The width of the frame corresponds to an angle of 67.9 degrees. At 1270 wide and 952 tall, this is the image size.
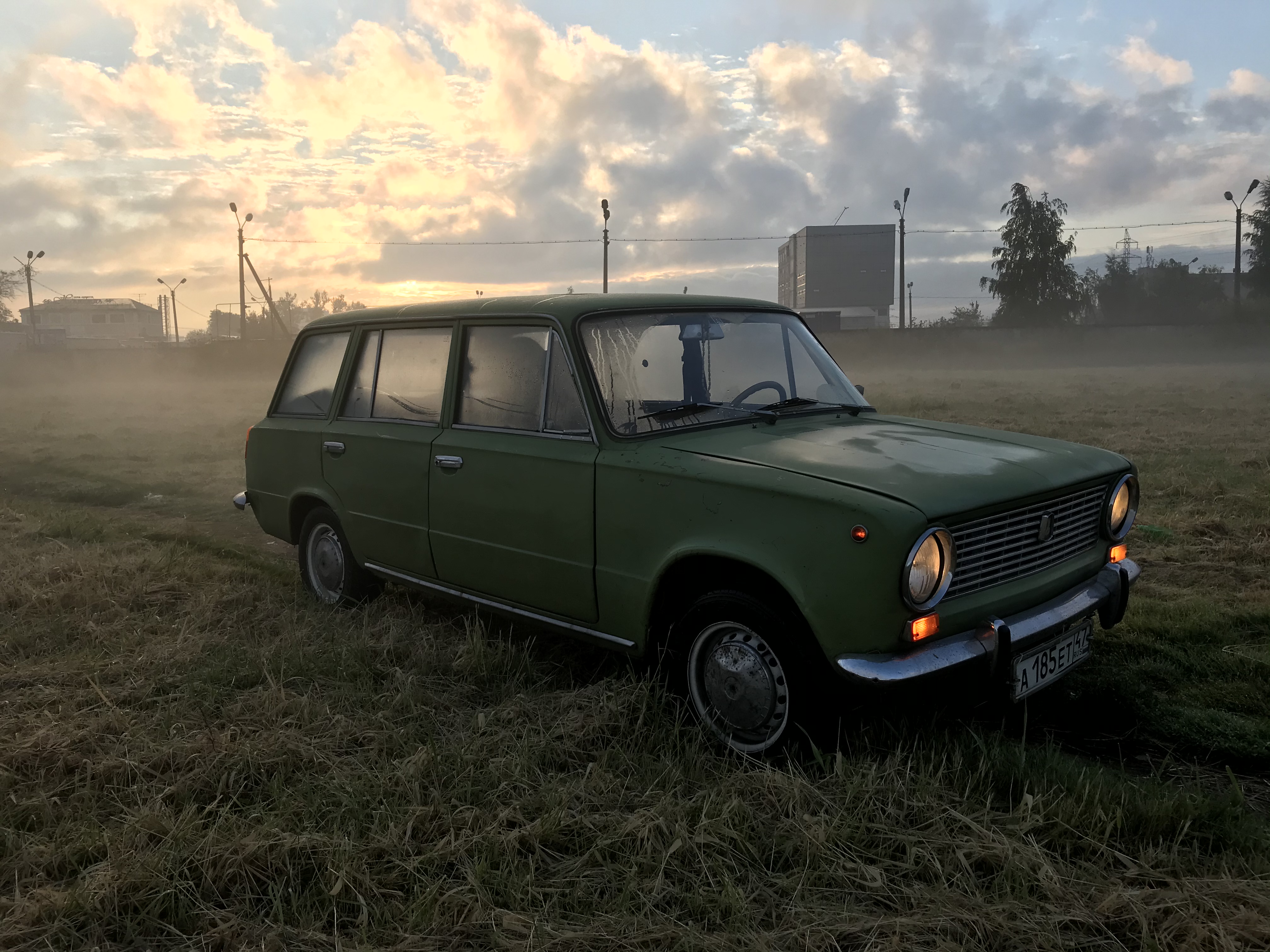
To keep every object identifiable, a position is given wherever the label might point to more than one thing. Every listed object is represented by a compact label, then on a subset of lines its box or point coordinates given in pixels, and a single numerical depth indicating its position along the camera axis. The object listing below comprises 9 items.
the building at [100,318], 113.50
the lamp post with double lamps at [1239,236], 48.91
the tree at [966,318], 64.75
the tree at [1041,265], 63.09
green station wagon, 3.01
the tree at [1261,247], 56.12
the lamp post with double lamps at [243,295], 49.98
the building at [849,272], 89.56
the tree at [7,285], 70.81
